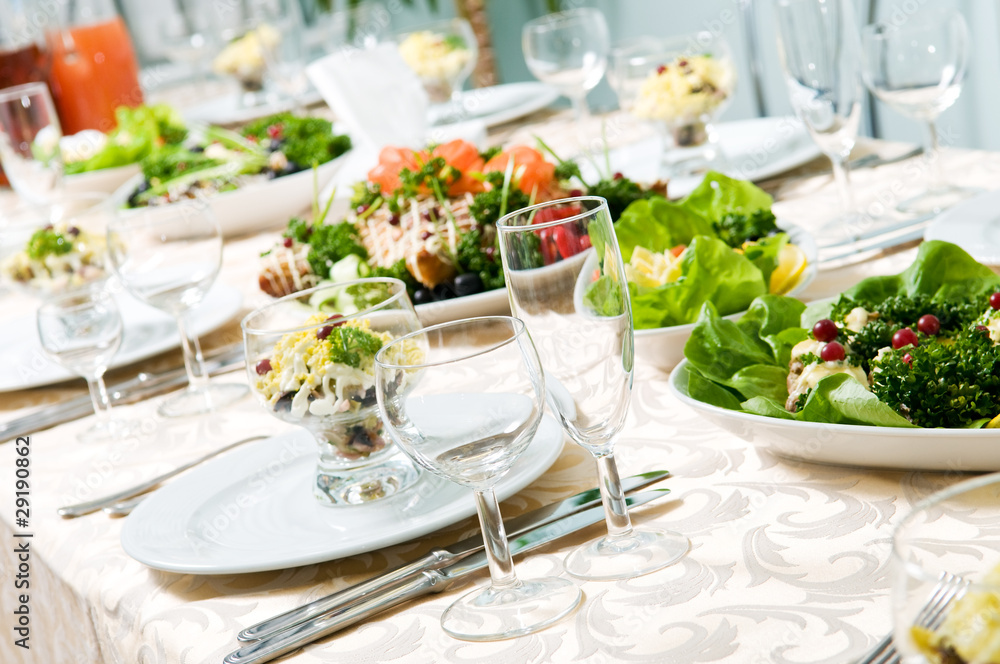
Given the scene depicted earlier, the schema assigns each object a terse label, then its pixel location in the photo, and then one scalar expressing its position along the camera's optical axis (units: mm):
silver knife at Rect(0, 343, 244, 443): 1179
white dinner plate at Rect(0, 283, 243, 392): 1323
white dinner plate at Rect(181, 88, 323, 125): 3172
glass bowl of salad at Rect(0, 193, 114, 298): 1495
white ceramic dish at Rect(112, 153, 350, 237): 1898
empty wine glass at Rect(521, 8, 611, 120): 1849
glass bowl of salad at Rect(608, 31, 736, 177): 1497
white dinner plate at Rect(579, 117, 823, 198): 1522
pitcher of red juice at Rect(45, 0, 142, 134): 3250
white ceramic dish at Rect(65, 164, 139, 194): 2439
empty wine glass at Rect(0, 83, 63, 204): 1958
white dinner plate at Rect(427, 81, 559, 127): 2268
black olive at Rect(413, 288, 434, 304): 1243
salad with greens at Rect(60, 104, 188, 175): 2486
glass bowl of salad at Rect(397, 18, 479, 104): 2156
